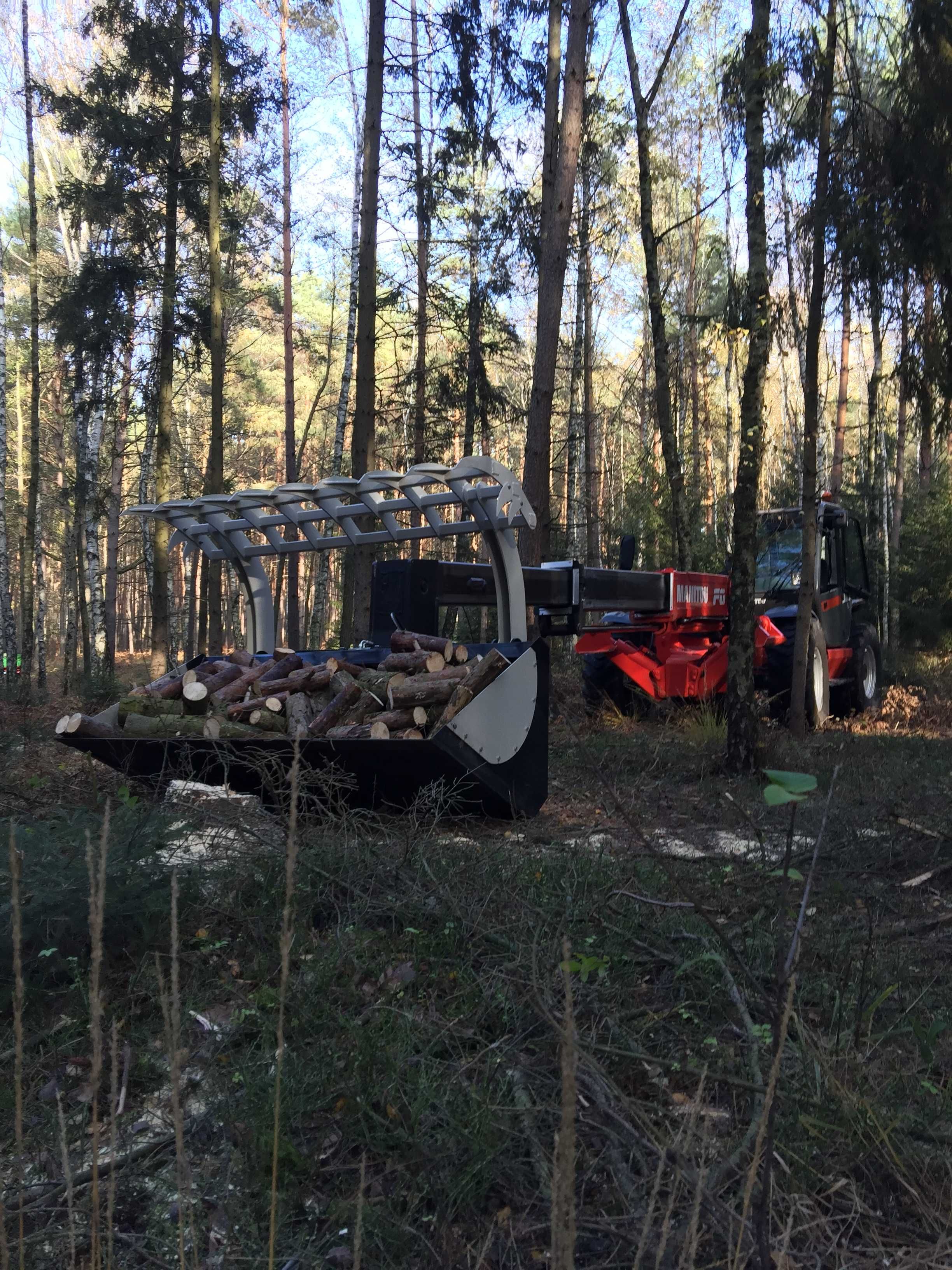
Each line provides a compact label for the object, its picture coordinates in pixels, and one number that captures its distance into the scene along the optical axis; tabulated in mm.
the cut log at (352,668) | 6465
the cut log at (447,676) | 6090
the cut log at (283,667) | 6594
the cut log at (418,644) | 6508
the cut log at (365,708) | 6090
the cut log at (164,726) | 6031
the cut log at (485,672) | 5930
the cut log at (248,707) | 6176
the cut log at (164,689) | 6406
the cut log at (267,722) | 6074
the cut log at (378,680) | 6285
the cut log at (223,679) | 6543
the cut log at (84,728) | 5930
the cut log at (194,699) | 6215
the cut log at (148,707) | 6234
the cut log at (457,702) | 5848
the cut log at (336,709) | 5984
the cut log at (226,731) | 5938
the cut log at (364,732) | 5797
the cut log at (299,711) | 6043
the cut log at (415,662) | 6355
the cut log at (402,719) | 5973
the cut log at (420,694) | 6035
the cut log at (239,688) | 6367
